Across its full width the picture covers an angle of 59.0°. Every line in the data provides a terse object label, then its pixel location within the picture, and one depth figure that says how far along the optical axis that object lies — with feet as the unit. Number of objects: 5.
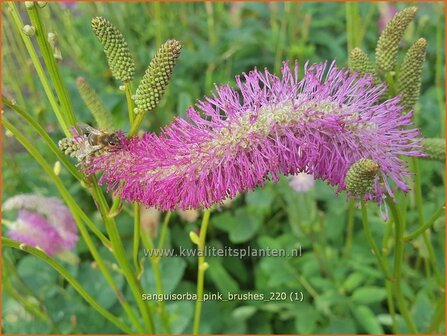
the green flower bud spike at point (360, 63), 0.38
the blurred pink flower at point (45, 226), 0.57
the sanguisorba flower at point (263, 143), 0.33
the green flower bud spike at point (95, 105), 0.41
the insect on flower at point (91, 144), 0.34
